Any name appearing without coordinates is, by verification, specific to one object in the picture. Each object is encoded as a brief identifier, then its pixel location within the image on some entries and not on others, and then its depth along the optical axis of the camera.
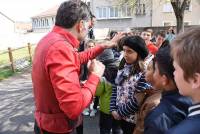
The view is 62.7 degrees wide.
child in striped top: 1.68
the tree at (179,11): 10.78
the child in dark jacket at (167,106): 1.05
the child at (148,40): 2.92
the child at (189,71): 0.71
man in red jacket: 1.07
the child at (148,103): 1.33
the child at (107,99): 2.26
